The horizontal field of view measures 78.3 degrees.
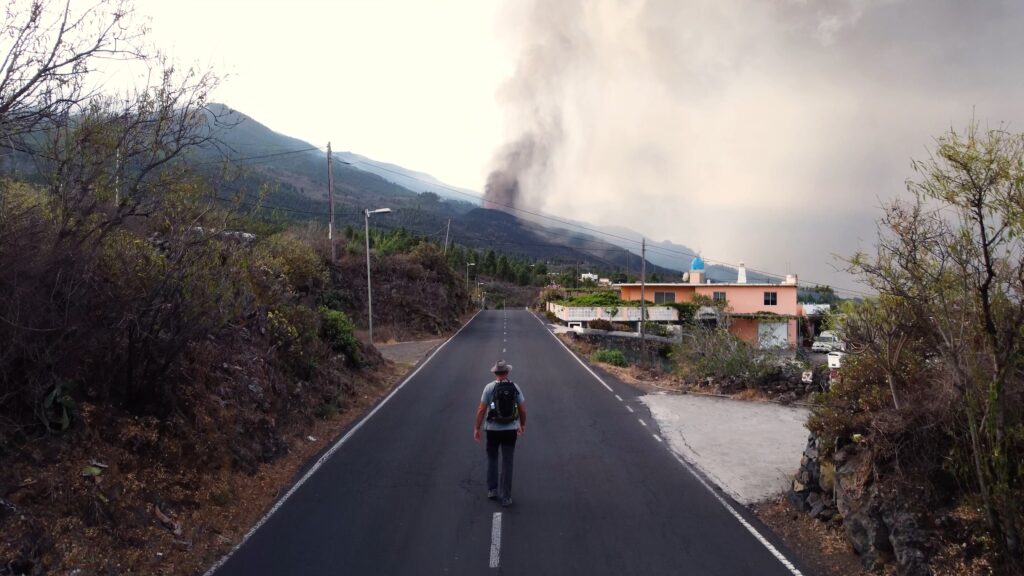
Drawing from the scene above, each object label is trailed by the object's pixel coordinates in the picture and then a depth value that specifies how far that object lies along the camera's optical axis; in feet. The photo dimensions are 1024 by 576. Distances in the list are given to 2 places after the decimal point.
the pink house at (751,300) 174.50
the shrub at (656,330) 155.12
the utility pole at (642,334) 112.27
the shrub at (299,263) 71.33
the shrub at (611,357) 87.76
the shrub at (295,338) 44.93
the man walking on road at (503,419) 25.68
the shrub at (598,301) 181.16
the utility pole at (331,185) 117.60
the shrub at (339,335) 62.03
